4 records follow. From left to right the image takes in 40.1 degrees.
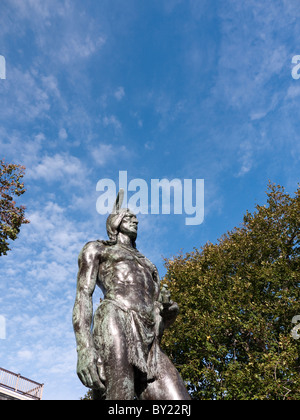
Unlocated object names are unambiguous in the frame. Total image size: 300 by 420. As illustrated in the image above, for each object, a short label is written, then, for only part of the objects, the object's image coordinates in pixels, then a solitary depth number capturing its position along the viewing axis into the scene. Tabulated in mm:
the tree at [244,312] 15258
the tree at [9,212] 14422
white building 19469
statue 3980
